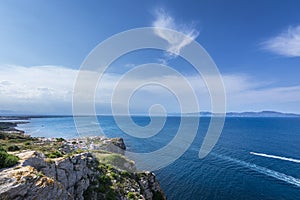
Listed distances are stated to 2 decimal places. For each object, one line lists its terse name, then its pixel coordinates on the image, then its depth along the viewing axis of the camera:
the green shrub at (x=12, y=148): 24.83
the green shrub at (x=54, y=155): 22.60
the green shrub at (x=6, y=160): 13.73
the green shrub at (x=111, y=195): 25.05
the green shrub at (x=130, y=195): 27.53
